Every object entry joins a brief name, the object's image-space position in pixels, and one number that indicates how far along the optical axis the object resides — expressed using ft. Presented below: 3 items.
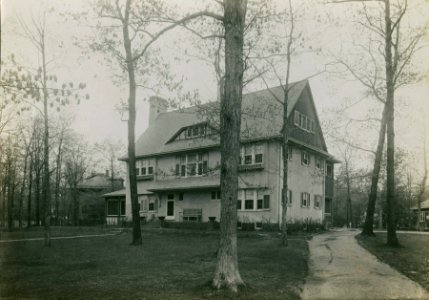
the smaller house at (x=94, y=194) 185.26
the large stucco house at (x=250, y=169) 93.09
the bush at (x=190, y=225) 96.27
